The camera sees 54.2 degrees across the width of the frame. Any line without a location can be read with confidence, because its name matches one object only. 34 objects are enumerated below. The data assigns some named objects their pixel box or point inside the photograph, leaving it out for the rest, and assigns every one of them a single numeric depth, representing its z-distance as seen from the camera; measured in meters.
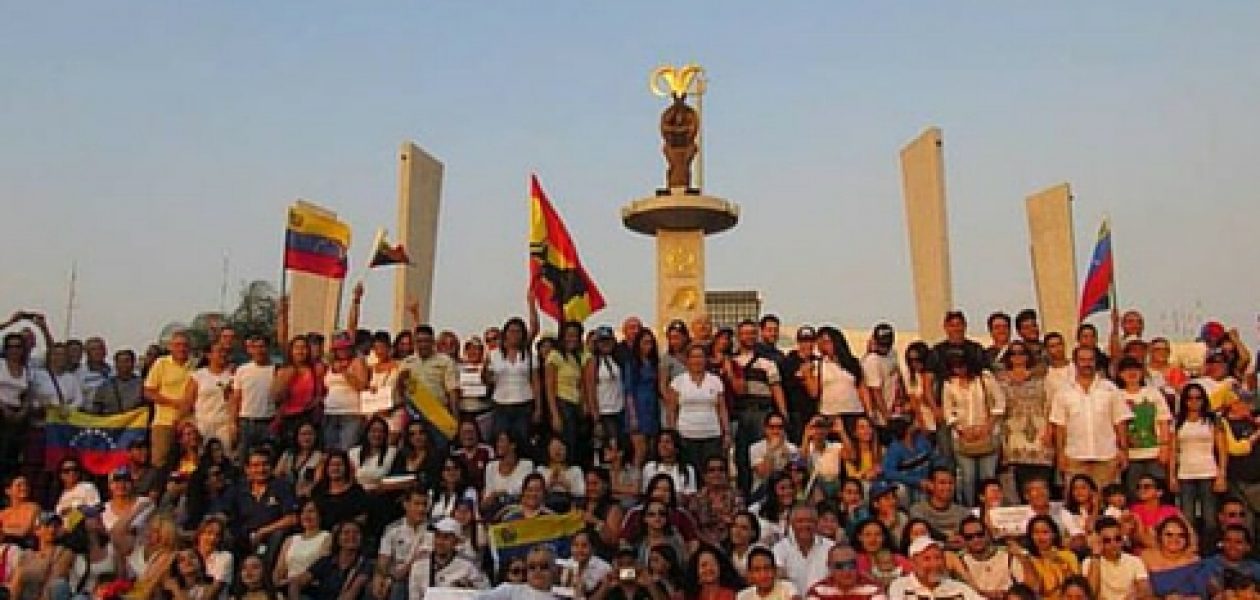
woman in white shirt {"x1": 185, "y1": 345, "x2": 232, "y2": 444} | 8.98
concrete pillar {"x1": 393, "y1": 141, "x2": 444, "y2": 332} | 16.91
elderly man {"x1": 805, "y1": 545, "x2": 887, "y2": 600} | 6.55
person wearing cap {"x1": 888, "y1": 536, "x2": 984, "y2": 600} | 6.67
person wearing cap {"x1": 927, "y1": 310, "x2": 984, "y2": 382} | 8.75
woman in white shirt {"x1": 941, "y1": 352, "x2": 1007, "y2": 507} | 8.44
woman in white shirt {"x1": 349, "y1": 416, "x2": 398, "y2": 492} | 8.26
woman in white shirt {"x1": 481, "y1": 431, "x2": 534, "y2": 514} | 8.05
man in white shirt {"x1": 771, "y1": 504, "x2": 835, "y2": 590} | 7.12
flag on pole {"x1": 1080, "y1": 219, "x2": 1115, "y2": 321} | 10.66
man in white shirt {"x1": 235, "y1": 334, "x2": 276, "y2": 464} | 8.91
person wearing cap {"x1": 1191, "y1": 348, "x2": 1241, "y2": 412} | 8.66
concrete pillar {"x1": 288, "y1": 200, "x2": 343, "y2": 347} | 15.66
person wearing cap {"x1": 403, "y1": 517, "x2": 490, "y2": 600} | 7.27
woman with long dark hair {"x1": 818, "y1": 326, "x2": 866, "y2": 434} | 9.02
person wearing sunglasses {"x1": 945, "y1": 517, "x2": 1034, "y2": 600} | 6.90
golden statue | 19.94
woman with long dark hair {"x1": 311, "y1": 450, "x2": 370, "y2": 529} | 7.72
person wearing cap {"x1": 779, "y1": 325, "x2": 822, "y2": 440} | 9.17
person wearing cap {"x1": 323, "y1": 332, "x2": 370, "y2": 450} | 9.07
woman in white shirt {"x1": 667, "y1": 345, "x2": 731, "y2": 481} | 8.73
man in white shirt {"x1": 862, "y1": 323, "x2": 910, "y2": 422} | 9.05
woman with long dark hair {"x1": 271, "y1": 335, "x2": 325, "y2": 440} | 9.01
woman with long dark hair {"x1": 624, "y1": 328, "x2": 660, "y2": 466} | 9.07
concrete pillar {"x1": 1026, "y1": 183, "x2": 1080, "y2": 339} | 16.22
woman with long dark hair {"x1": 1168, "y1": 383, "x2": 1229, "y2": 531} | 8.29
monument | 19.25
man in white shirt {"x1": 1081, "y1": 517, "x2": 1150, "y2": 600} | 6.96
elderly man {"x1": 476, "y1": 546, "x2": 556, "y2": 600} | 6.71
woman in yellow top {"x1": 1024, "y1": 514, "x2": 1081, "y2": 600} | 6.93
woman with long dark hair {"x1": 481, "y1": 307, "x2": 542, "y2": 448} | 8.98
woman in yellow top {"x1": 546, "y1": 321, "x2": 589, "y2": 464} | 8.91
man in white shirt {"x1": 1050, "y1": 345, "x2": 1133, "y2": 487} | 8.17
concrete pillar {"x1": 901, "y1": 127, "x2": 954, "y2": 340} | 16.73
